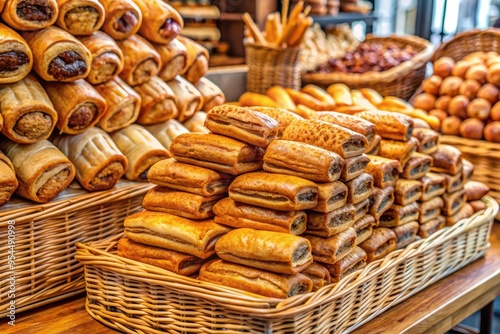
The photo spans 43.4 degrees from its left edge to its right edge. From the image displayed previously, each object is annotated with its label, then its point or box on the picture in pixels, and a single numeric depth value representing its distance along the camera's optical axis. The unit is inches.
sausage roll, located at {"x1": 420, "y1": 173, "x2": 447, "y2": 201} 83.1
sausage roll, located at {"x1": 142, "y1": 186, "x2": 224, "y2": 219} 65.3
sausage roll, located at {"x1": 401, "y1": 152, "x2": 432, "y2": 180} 81.2
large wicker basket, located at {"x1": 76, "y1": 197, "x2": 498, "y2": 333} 58.1
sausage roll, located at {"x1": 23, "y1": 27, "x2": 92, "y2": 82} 70.7
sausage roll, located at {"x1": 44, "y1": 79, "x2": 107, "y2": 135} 73.9
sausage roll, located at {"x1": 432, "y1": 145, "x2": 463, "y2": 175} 88.7
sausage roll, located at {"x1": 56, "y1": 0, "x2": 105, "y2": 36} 73.7
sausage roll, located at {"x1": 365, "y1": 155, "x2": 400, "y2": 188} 75.0
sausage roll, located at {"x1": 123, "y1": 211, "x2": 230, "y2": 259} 63.6
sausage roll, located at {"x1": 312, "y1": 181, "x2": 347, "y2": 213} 62.9
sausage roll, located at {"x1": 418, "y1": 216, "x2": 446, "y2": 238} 82.4
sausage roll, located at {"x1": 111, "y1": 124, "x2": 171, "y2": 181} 82.0
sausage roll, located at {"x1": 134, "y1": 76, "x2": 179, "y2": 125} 85.9
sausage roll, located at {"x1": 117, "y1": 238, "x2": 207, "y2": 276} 64.1
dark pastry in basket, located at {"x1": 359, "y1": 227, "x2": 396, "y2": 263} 72.3
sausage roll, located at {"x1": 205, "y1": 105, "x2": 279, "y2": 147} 66.4
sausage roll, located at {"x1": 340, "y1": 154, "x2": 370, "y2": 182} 66.3
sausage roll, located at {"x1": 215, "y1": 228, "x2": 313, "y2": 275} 58.5
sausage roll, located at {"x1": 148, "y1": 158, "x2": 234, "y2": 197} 65.5
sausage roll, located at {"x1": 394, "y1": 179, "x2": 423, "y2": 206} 78.5
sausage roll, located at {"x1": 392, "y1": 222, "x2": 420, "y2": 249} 77.8
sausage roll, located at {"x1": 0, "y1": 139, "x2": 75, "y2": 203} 70.4
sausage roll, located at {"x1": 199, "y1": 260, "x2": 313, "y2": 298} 59.1
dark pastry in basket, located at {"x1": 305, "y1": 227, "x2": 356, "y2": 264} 63.9
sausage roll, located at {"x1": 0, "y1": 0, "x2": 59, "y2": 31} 68.8
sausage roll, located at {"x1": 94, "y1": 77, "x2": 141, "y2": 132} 79.7
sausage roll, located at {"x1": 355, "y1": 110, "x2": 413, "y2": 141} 81.0
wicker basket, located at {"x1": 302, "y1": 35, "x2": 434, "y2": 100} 142.3
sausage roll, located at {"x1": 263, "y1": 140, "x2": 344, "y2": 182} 63.0
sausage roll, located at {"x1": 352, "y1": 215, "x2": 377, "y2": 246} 70.6
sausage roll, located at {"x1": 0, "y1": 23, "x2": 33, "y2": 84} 67.4
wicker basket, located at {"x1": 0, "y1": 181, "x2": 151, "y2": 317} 69.4
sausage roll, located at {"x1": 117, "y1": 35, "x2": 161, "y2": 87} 83.5
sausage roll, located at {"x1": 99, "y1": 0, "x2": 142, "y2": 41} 79.6
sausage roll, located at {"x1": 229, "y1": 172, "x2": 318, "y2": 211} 61.0
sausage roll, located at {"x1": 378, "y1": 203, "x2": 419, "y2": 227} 78.2
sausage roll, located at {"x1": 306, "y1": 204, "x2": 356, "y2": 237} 64.1
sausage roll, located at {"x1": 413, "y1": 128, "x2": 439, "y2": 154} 87.2
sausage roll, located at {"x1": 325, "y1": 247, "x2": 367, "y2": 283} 65.5
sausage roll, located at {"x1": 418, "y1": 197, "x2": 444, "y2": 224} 82.3
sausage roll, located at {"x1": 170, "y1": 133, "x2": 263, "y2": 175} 65.6
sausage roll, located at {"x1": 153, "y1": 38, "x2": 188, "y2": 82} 89.4
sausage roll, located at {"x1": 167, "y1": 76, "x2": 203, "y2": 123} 91.7
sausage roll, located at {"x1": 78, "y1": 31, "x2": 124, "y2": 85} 76.7
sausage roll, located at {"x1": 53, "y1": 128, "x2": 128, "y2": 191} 76.4
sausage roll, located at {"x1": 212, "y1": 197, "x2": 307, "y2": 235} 61.8
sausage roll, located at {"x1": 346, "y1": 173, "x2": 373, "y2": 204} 67.3
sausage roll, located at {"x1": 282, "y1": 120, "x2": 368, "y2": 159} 66.3
